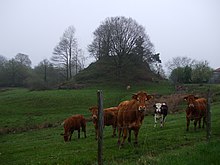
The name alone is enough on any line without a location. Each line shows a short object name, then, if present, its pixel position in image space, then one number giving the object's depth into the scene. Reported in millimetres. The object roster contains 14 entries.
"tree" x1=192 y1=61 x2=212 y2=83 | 92750
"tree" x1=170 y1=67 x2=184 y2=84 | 94062
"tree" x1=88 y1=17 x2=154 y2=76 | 77562
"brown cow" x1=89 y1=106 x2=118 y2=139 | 19555
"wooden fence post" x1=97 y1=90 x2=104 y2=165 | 8984
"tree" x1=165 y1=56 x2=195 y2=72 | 133925
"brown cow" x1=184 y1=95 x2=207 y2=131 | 18906
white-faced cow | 23688
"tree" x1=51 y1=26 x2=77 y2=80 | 93125
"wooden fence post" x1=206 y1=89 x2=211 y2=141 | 12766
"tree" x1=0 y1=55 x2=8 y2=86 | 94812
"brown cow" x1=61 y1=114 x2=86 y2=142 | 20719
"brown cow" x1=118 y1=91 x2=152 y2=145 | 13295
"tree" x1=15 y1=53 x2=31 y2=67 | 113762
